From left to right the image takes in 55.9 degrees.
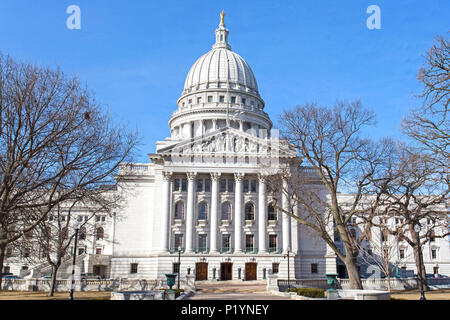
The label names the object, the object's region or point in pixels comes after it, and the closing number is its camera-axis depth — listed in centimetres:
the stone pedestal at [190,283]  4339
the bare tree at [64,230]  2378
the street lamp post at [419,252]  3692
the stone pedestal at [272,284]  3933
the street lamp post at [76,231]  3042
